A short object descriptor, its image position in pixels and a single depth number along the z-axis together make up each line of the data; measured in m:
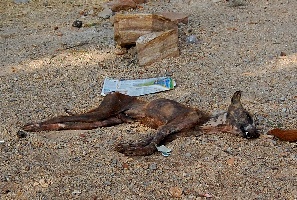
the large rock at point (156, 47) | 4.68
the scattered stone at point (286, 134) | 3.25
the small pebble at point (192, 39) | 5.05
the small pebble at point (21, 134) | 3.48
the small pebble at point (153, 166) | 3.05
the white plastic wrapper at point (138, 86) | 4.18
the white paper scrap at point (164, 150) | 3.20
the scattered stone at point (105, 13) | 6.05
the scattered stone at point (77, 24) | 5.80
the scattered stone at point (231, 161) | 3.06
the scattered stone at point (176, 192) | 2.80
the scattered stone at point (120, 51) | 4.96
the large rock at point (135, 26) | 4.89
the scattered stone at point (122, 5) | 6.17
